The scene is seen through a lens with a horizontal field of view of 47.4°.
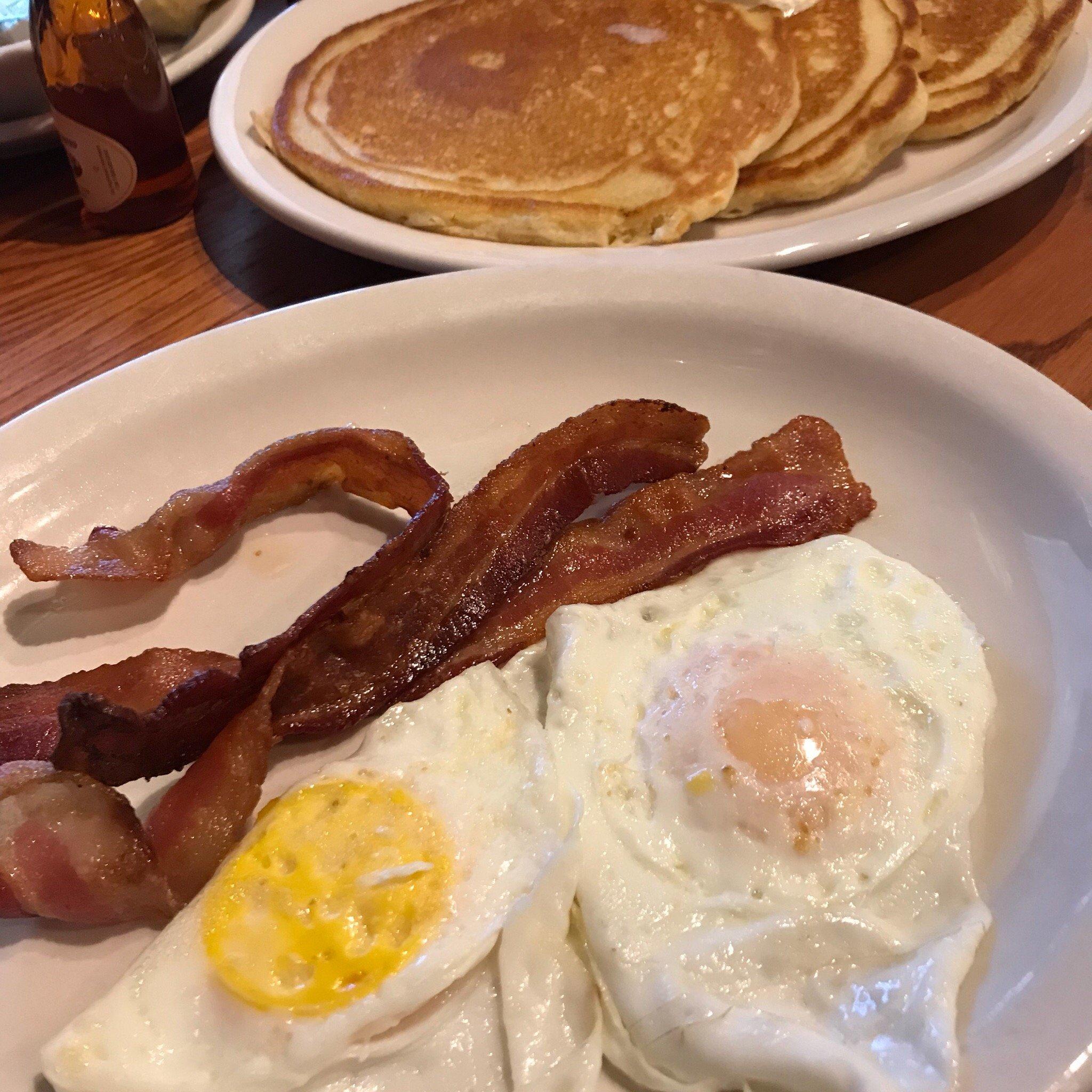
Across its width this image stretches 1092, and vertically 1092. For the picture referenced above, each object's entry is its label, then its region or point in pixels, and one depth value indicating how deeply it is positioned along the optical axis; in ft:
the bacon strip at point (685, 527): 0.82
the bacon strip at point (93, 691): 0.75
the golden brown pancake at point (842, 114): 1.06
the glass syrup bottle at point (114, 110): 1.06
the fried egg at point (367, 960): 0.64
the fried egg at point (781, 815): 0.64
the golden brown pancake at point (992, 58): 1.14
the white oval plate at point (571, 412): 0.71
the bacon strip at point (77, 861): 0.68
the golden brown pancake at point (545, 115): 1.04
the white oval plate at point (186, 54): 1.23
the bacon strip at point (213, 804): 0.70
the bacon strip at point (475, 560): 0.78
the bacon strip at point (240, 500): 0.82
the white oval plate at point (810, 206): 0.99
